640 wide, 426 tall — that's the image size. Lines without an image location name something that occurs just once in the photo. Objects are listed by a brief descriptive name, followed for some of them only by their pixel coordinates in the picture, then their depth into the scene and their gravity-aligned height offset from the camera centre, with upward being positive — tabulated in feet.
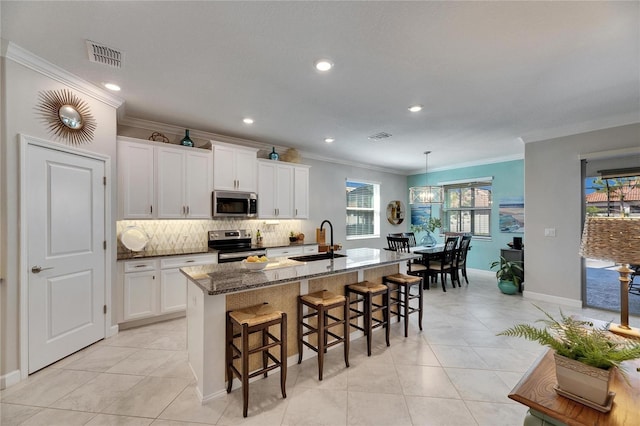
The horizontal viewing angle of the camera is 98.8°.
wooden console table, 3.25 -2.45
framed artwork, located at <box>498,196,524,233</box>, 19.43 -0.14
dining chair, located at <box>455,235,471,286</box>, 18.01 -2.79
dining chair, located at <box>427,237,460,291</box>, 16.96 -3.21
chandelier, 17.99 +1.23
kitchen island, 6.88 -2.33
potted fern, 3.40 -1.91
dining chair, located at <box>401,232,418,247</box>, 21.58 -2.00
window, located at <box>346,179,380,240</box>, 22.34 +0.32
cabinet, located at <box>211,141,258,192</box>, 13.97 +2.50
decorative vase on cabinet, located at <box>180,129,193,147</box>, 13.33 +3.60
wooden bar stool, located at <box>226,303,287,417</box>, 6.38 -3.08
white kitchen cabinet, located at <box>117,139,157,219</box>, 11.43 +1.50
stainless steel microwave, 13.94 +0.56
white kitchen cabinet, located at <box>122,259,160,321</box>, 11.01 -3.05
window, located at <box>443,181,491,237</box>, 21.44 +0.36
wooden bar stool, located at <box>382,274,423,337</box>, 10.46 -2.86
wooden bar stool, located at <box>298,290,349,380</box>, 7.79 -3.20
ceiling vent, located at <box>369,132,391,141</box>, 14.61 +4.21
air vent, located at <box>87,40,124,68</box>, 7.25 +4.46
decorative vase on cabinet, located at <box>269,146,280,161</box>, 16.37 +3.50
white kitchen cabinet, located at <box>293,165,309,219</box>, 17.19 +1.40
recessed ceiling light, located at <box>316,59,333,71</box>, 7.76 +4.31
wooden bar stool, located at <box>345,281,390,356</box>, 9.17 -3.18
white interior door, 8.09 -1.20
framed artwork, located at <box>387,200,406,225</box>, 24.80 +0.10
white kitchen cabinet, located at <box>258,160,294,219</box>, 15.75 +1.46
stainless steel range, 13.30 -1.66
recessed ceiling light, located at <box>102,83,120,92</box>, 9.32 +4.45
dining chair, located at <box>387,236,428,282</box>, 16.72 -2.42
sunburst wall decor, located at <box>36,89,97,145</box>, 8.45 +3.28
